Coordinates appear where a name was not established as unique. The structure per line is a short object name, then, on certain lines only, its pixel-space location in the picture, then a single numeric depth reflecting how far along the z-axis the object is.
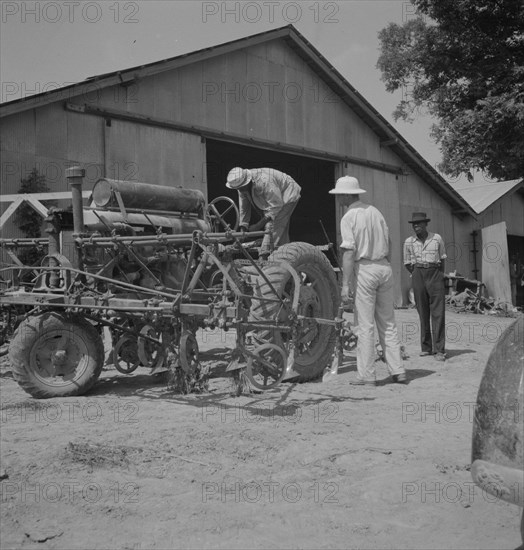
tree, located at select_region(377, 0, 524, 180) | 16.33
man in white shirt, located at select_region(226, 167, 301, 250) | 7.23
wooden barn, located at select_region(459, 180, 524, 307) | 20.84
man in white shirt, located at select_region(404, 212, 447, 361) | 8.28
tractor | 5.39
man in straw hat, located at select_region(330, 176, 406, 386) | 6.42
